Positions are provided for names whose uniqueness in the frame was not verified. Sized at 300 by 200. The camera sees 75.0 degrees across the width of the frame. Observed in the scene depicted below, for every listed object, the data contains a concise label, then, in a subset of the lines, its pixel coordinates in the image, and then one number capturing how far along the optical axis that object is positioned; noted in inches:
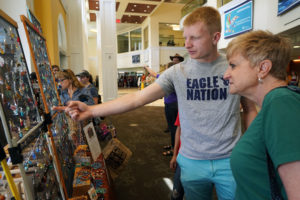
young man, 43.0
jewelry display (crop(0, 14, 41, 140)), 38.2
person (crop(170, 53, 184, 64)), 146.0
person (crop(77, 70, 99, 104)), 132.6
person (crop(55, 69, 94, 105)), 119.3
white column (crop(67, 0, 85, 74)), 368.8
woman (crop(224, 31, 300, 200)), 21.6
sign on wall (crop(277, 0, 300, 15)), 203.0
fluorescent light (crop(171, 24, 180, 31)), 814.8
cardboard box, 98.0
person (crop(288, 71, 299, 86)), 284.9
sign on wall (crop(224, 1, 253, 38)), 307.0
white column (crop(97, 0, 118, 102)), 390.9
